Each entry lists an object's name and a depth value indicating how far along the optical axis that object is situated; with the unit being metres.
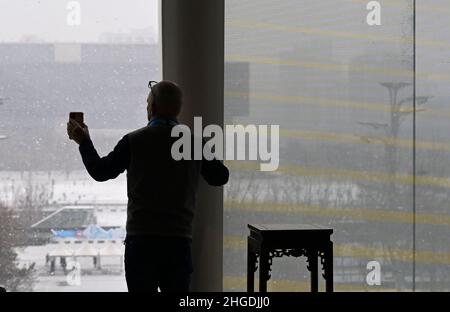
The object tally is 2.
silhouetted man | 5.14
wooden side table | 5.93
